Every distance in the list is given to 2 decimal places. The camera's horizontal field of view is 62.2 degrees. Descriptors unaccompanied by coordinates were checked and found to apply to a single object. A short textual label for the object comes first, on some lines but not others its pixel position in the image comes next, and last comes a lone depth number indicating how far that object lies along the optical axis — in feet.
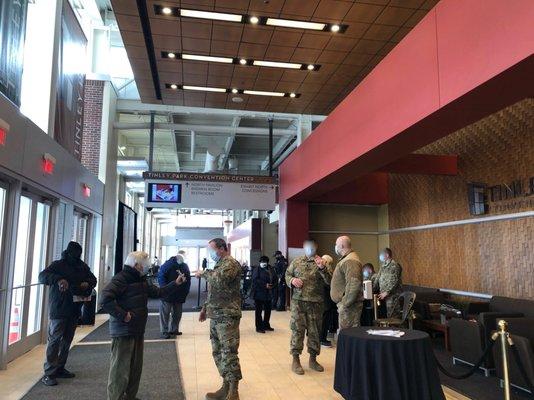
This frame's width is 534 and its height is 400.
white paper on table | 11.71
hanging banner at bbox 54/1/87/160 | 24.50
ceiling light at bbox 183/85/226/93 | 28.64
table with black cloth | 10.78
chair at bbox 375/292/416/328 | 17.79
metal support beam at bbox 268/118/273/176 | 36.86
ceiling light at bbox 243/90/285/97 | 29.35
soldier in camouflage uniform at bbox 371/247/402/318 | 22.79
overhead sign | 32.83
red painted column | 33.88
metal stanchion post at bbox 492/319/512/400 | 11.08
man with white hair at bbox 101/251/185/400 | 11.94
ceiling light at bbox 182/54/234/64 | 24.12
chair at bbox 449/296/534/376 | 16.44
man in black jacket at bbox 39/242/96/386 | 15.60
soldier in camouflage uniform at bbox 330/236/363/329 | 15.81
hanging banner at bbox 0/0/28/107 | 16.26
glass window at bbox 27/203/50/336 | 21.49
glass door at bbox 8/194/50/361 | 19.38
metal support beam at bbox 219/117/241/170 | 42.87
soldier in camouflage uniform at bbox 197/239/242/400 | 13.15
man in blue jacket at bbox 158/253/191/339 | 23.90
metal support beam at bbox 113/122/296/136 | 39.02
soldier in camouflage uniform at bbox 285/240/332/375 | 16.76
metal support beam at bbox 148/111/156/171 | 35.41
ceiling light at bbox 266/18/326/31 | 20.68
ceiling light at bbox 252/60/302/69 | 25.00
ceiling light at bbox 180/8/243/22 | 19.98
